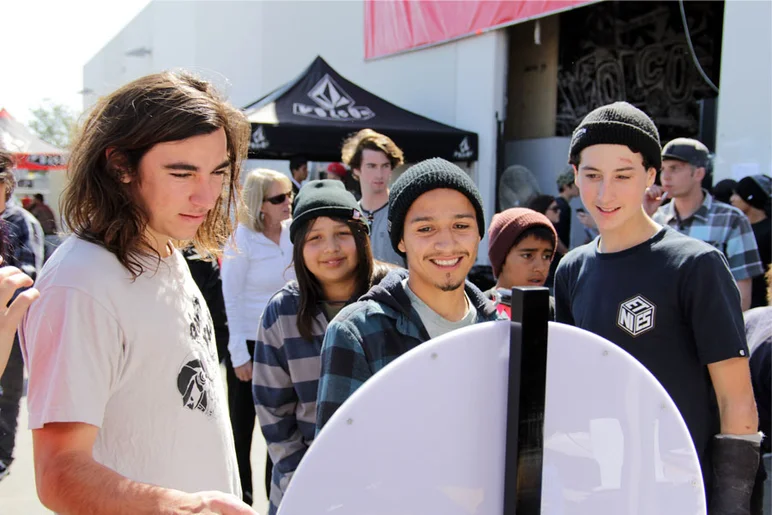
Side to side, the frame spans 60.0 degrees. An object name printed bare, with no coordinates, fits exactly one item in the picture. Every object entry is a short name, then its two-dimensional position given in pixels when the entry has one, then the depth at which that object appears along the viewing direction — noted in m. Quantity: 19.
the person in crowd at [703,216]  4.18
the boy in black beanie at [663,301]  1.82
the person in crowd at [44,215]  13.07
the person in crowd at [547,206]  5.93
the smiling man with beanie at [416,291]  1.53
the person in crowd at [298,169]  8.45
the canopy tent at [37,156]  12.25
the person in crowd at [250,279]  3.64
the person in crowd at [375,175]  3.91
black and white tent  8.17
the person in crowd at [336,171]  8.20
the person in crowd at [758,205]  4.91
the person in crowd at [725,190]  5.32
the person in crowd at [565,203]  6.69
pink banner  8.77
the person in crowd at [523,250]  2.96
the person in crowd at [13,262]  2.72
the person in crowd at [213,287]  4.18
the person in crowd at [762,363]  2.57
